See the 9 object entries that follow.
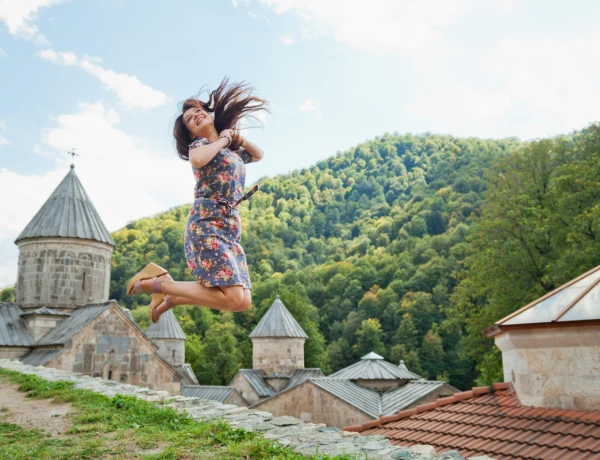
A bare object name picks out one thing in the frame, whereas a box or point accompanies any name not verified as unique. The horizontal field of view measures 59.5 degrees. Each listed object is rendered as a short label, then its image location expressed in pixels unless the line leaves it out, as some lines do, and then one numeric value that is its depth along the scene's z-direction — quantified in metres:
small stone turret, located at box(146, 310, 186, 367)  34.88
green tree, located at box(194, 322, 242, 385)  45.59
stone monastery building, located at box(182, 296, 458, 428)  19.75
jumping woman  3.37
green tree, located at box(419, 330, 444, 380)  49.84
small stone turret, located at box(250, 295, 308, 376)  29.97
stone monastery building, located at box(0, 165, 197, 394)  17.03
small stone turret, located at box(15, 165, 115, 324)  20.48
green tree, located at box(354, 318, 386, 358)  54.19
